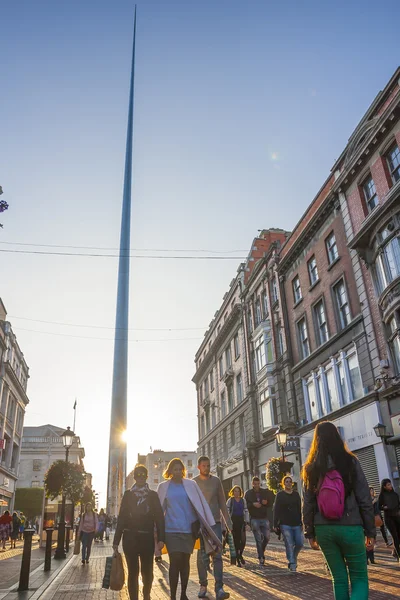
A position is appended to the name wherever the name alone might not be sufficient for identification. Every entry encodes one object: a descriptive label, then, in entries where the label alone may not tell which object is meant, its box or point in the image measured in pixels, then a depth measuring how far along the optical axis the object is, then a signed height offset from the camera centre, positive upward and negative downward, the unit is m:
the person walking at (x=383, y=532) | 13.77 -0.45
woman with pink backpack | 3.74 +0.04
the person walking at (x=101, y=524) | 28.25 +0.28
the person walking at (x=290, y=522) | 9.38 -0.03
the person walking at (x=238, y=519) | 11.35 +0.07
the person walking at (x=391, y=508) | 9.68 +0.13
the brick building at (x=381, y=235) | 18.34 +10.52
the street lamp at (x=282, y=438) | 19.17 +2.96
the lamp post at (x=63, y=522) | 15.02 +0.27
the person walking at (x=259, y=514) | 11.08 +0.16
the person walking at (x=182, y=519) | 5.69 +0.06
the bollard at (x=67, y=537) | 18.98 -0.25
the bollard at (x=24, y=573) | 8.24 -0.63
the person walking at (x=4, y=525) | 22.97 +0.38
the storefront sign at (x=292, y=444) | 24.24 +3.51
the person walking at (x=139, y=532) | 5.61 -0.05
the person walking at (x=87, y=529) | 13.59 +0.01
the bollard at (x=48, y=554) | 11.36 -0.48
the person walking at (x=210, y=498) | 7.04 +0.36
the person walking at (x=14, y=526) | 24.72 +0.35
